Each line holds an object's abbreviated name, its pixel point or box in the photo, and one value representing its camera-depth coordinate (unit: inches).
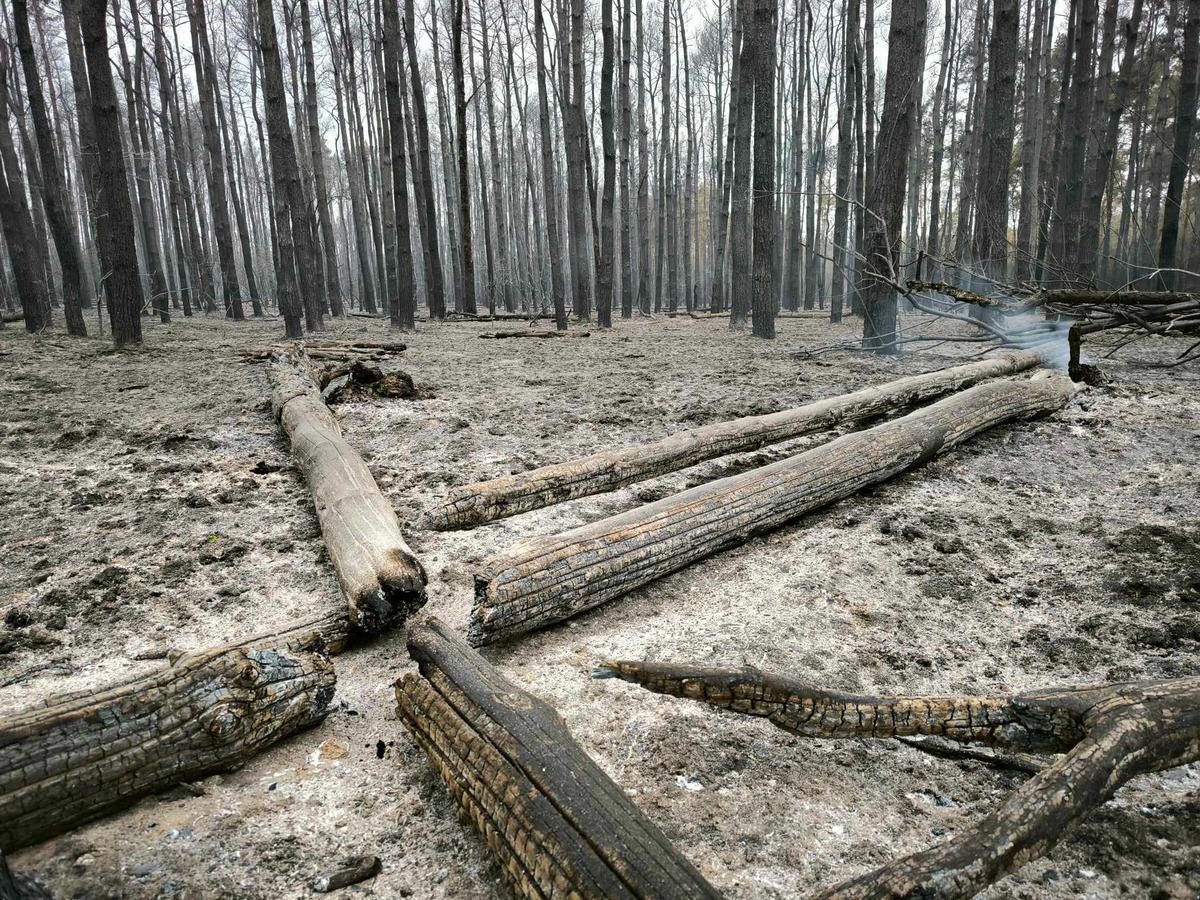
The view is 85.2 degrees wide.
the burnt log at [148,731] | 49.7
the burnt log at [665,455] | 109.2
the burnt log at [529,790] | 41.1
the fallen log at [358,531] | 82.1
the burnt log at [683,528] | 81.1
